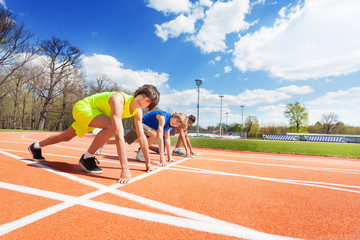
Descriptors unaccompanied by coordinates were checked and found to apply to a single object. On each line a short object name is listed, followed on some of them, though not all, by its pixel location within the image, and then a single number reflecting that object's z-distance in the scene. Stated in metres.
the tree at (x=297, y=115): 56.16
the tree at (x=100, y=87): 47.29
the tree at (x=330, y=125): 72.00
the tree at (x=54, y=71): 33.81
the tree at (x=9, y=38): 18.33
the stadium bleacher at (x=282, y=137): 49.00
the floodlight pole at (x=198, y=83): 37.12
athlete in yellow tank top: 2.81
